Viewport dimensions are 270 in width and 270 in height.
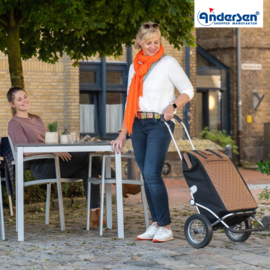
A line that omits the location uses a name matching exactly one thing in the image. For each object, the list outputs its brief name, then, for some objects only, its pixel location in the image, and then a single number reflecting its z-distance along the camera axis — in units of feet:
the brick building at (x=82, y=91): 87.80
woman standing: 29.94
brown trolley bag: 27.09
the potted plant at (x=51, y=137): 33.76
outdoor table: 31.58
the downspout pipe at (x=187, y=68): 97.45
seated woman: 35.79
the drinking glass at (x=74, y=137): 33.32
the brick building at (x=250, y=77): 124.98
